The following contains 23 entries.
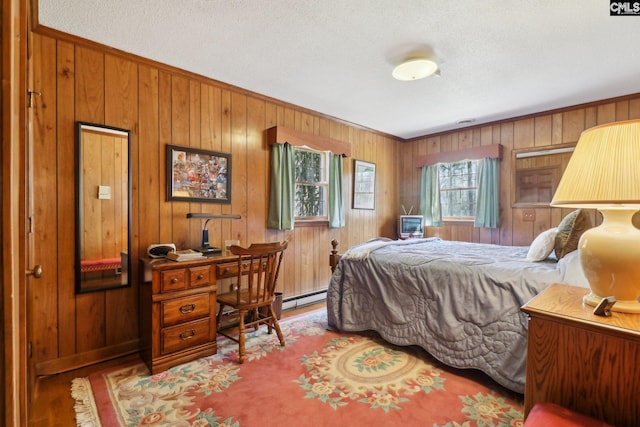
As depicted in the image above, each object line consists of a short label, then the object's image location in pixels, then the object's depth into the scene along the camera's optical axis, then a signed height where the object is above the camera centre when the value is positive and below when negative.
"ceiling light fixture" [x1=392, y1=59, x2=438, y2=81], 2.48 +1.18
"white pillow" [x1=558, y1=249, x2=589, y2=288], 1.79 -0.37
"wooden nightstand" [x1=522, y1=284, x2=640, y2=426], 0.97 -0.52
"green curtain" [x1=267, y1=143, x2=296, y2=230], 3.42 +0.23
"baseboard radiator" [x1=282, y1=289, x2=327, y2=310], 3.64 -1.11
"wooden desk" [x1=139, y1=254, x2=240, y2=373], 2.19 -0.75
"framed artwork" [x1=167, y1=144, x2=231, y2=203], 2.74 +0.33
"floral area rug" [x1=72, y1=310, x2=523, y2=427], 1.69 -1.16
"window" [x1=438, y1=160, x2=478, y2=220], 4.56 +0.33
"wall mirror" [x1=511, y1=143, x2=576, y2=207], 3.76 +0.49
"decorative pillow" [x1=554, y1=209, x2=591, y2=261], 2.12 -0.16
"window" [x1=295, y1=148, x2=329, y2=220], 3.87 +0.34
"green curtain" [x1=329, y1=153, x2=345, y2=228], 4.07 +0.24
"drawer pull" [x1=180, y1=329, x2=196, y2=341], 2.30 -0.95
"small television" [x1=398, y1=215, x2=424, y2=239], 4.77 -0.25
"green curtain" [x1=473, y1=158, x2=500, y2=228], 4.19 +0.20
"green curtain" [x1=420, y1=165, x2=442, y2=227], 4.84 +0.21
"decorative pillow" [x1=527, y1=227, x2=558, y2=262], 2.25 -0.27
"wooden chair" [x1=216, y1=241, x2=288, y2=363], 2.37 -0.68
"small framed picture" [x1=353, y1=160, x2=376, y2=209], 4.52 +0.38
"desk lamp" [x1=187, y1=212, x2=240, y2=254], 2.73 -0.25
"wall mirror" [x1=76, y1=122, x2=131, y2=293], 2.29 +0.02
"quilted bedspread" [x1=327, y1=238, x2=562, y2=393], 1.94 -0.69
